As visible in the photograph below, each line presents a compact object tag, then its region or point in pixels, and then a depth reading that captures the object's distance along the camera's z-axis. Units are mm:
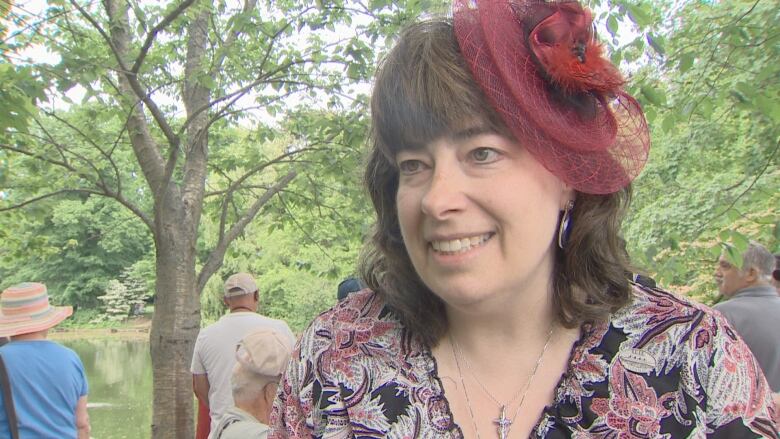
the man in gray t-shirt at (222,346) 4316
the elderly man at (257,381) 2814
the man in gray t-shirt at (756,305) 3807
